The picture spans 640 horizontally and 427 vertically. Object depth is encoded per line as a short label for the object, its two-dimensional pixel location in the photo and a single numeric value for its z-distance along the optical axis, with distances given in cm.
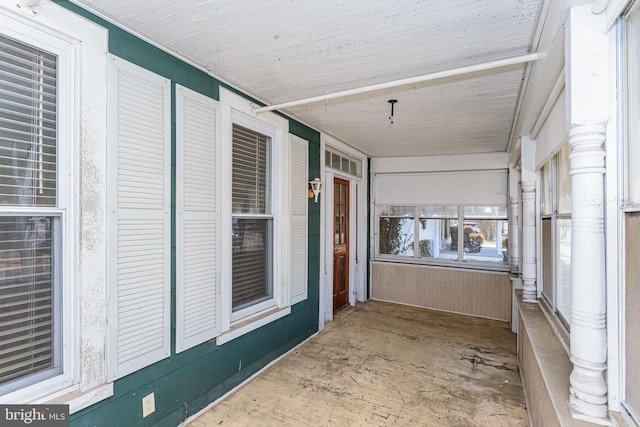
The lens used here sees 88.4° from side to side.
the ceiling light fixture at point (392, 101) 309
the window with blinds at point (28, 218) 158
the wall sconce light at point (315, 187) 400
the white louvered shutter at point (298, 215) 368
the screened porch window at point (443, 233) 530
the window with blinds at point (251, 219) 299
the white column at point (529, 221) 321
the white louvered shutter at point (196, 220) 234
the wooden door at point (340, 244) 505
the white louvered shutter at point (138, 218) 194
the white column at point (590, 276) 130
